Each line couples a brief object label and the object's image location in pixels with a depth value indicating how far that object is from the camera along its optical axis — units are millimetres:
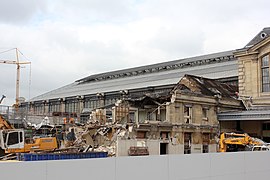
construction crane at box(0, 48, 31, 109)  120550
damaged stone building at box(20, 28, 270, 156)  38656
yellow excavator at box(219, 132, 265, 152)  38250
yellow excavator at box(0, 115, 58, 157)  33281
